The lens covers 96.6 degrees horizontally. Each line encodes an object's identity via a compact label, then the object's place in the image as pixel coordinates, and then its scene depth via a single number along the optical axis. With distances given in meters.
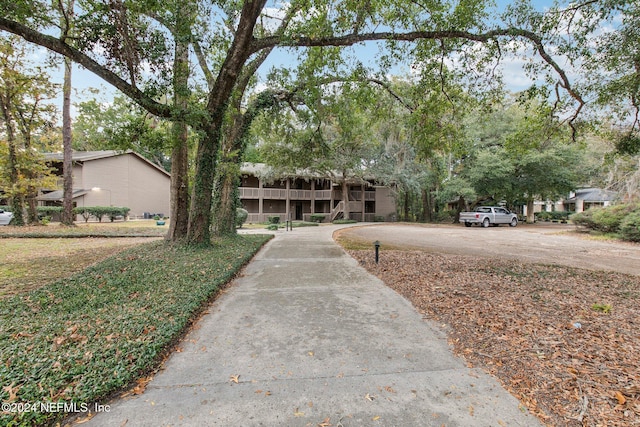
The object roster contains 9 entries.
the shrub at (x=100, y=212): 20.06
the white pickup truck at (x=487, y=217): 21.96
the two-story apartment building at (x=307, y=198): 25.25
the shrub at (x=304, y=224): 20.48
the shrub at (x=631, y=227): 12.59
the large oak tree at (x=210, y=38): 5.78
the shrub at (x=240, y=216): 16.26
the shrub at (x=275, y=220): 21.73
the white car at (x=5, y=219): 16.75
